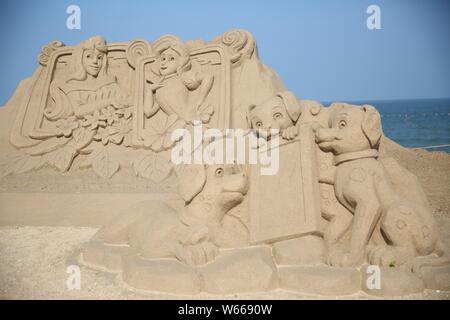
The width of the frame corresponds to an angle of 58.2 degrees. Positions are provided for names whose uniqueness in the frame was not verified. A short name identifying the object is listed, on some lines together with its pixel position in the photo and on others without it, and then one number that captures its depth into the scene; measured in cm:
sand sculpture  270
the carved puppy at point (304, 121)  305
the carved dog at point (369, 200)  281
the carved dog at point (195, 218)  295
